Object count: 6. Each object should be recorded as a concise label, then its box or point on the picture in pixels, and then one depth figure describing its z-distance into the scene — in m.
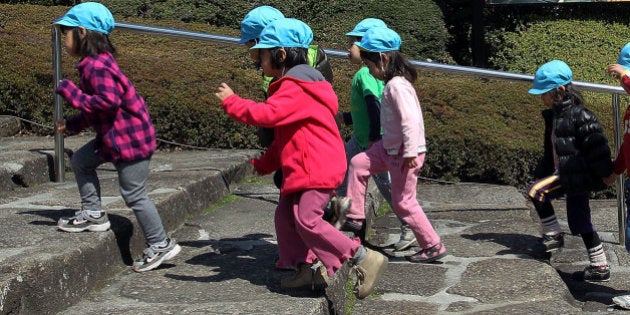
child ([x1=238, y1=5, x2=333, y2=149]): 4.82
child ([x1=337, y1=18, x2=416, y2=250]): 5.57
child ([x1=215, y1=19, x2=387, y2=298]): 4.18
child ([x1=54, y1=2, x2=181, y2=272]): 4.55
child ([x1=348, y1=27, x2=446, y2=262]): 5.09
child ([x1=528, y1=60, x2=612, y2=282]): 5.37
